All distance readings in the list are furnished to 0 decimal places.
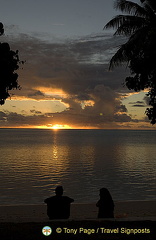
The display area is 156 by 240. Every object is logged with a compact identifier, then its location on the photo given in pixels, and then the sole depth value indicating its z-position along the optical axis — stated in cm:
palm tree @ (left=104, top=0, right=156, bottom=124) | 1825
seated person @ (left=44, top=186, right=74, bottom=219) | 1052
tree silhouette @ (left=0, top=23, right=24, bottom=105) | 1505
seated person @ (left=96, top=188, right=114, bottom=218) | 1068
